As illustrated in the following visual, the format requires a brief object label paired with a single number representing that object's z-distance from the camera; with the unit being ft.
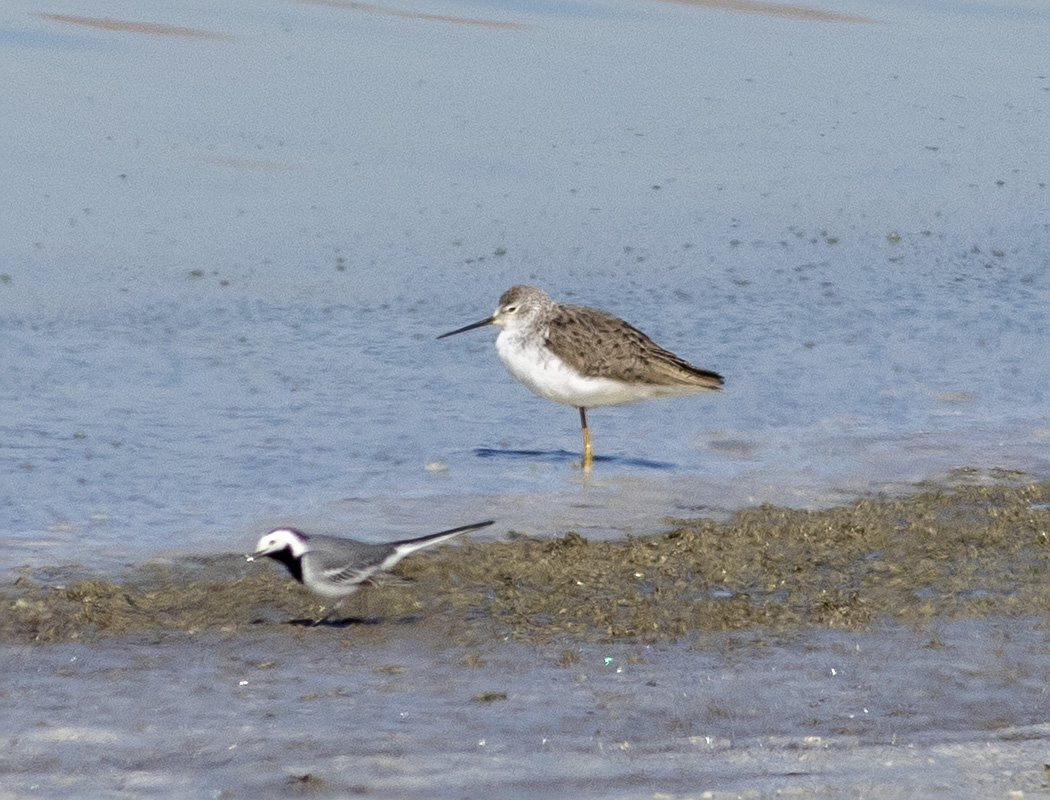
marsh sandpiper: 54.44
